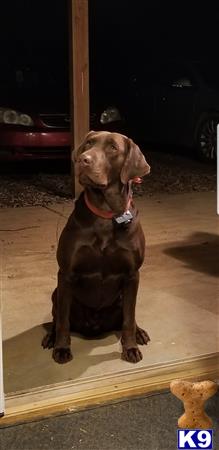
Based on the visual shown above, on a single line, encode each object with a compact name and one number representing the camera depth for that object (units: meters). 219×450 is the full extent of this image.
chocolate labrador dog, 2.73
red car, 7.37
